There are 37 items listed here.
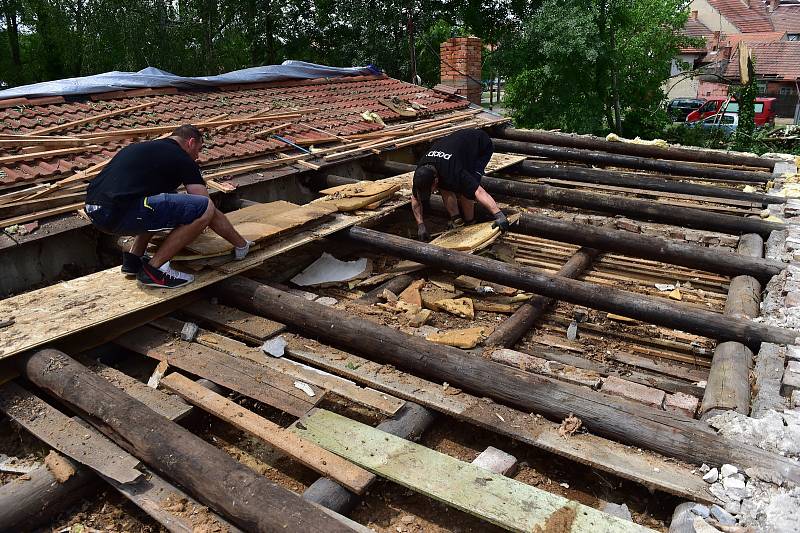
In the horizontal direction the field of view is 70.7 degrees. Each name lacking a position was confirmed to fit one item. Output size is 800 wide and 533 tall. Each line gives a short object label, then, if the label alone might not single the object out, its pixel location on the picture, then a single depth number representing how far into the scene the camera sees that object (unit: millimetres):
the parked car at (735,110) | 20438
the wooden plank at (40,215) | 4615
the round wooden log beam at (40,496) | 2359
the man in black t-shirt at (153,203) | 3906
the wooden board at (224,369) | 3053
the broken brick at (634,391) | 3116
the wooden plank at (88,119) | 6159
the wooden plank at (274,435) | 2488
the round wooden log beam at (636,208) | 5594
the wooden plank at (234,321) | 3758
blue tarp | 7352
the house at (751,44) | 29047
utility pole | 18891
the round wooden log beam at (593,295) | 3578
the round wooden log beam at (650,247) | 4555
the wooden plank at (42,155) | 5290
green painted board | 2230
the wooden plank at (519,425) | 2453
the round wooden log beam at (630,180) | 6675
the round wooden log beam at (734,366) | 2900
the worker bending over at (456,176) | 5523
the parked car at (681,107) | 21734
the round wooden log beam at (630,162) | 7590
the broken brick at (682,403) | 3037
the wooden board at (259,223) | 4438
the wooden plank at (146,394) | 2980
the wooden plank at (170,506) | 2288
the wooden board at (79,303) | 3361
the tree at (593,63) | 14891
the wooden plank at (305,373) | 3020
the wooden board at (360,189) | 5832
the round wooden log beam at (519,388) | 2537
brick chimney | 12477
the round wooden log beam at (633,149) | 8305
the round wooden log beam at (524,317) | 3830
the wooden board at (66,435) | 2545
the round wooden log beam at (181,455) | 2146
